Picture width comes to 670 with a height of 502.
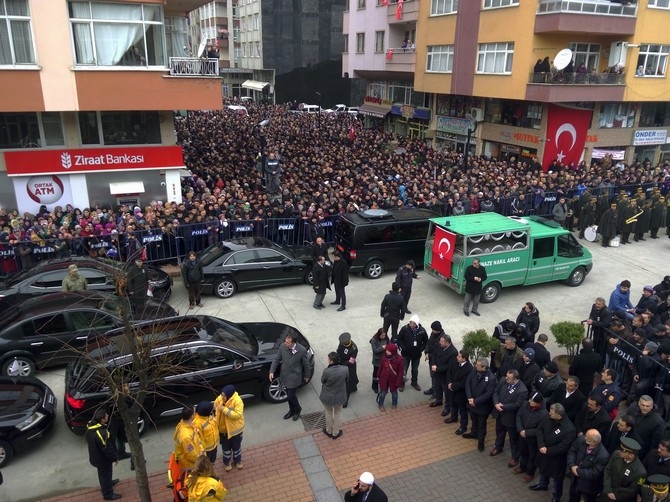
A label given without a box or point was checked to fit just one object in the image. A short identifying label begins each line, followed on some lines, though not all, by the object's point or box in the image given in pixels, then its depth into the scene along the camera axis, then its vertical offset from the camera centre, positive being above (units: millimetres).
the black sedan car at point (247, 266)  13398 -4624
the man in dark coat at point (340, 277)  12766 -4559
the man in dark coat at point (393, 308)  10695 -4396
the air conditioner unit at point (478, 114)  29453 -1556
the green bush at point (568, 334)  9352 -4238
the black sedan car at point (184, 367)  7805 -4414
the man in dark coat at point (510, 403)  7301 -4272
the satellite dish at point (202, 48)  17734 +1054
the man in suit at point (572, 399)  7250 -4151
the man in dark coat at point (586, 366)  8305 -4249
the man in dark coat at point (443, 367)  8438 -4416
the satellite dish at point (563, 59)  22719 +1156
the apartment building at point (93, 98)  15227 -574
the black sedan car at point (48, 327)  9477 -4424
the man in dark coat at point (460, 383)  8016 -4413
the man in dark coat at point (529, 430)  6908 -4411
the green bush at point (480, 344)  9039 -4269
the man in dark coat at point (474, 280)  12266 -4378
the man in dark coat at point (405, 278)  12119 -4299
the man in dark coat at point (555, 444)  6531 -4301
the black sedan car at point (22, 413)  7535 -4776
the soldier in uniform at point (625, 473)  5824 -4133
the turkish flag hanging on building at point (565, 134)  25594 -2239
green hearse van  12914 -4056
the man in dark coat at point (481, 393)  7660 -4348
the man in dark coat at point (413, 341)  9219 -4351
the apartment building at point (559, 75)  23938 +553
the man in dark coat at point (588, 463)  6160 -4293
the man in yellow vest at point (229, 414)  7082 -4313
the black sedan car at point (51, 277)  11211 -4189
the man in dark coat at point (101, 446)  6516 -4393
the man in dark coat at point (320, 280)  12891 -4657
